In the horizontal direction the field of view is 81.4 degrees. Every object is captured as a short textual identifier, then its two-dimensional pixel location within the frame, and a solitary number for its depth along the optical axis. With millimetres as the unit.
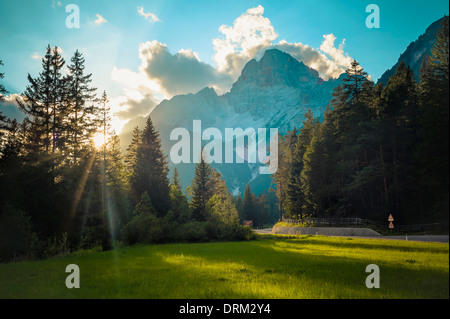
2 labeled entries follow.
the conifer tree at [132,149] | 53341
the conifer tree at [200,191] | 58781
